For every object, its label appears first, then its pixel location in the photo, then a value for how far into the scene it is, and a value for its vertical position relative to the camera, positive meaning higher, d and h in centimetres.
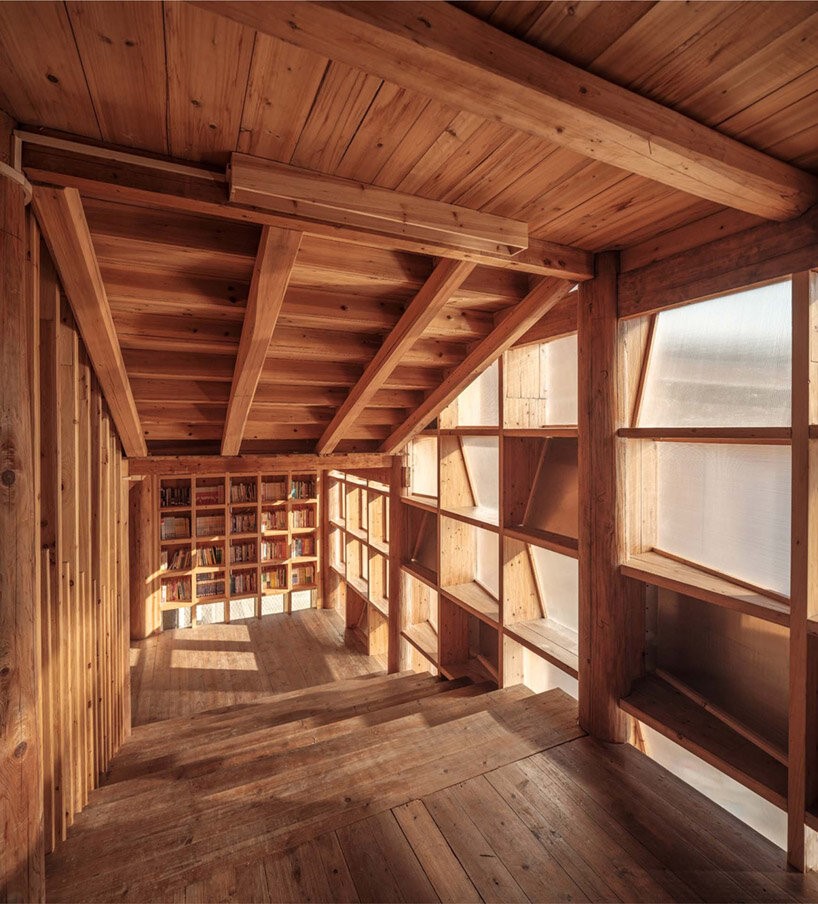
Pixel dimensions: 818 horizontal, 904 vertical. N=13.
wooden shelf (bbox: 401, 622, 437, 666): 391 -164
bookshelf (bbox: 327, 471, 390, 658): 513 -129
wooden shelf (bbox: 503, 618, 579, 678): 253 -111
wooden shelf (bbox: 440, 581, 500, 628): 314 -109
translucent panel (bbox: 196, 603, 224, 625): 603 -212
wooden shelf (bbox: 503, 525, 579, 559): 243 -51
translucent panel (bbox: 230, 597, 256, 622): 617 -210
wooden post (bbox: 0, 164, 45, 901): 121 -33
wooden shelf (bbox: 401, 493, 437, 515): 379 -46
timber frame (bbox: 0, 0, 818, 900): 100 +69
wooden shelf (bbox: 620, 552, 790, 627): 162 -53
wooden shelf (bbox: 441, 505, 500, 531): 313 -49
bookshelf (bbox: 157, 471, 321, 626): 585 -124
